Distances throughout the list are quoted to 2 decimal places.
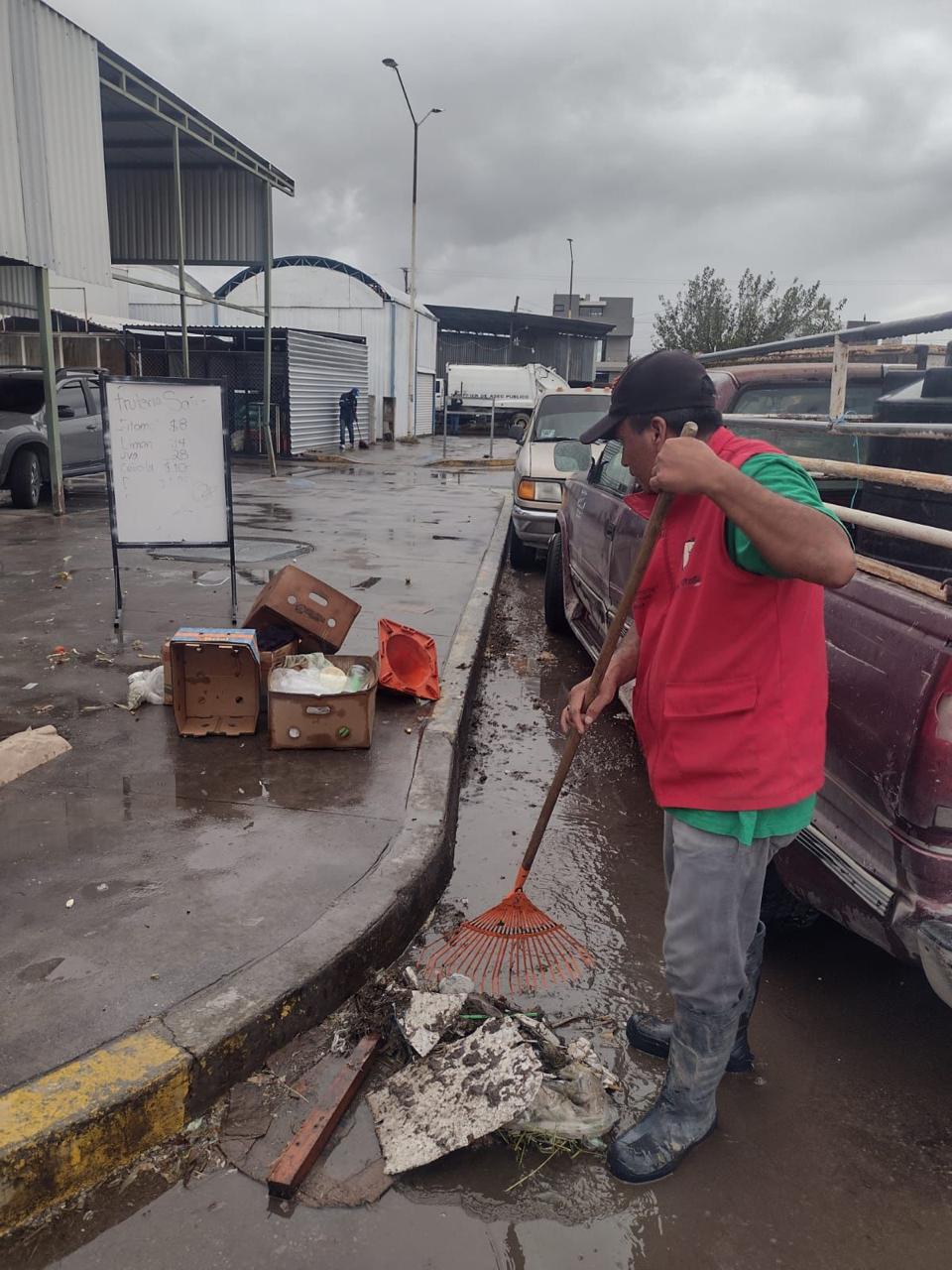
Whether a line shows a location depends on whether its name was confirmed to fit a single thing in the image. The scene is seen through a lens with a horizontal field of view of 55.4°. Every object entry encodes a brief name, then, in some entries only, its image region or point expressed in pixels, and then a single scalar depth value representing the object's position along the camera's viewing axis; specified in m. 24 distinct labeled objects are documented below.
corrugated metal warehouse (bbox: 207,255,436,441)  30.84
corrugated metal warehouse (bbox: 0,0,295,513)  9.94
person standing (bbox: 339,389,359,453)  25.06
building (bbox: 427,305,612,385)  51.31
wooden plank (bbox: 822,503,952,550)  2.33
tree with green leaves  27.14
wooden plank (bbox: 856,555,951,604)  2.40
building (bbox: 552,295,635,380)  76.38
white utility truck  37.72
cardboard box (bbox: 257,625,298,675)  4.80
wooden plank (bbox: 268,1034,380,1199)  2.18
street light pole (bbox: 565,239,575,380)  55.44
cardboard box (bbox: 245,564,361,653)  4.93
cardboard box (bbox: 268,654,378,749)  4.33
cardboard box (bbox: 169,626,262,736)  4.45
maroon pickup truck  2.21
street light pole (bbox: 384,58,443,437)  29.83
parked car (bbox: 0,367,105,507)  11.97
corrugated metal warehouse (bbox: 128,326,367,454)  21.53
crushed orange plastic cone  5.08
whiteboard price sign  6.12
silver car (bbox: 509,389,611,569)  9.62
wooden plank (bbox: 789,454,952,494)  2.45
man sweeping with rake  1.86
